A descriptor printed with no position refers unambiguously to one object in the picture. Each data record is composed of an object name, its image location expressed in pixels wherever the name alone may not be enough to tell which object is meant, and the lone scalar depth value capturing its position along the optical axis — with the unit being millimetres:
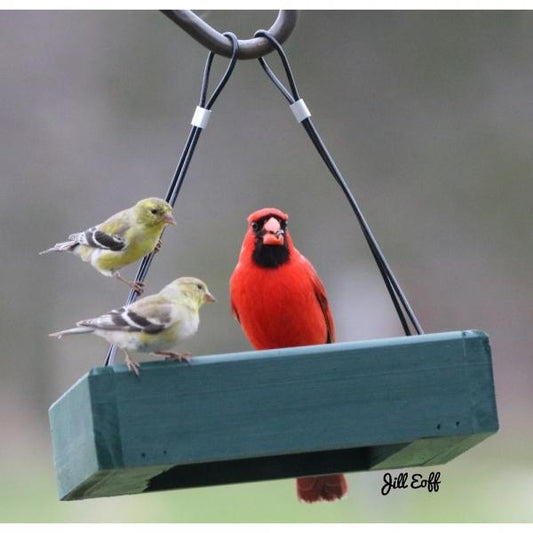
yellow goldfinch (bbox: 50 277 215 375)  5391
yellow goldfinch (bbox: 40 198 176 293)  5797
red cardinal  7180
